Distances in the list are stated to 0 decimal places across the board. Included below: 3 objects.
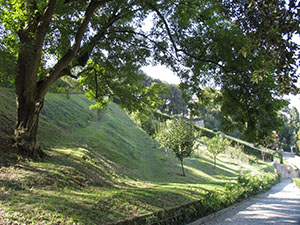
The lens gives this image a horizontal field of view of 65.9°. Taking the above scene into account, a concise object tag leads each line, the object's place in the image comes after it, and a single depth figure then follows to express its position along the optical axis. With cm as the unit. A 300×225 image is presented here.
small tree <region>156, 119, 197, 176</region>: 1938
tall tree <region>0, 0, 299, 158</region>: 724
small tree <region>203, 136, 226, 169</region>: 2783
